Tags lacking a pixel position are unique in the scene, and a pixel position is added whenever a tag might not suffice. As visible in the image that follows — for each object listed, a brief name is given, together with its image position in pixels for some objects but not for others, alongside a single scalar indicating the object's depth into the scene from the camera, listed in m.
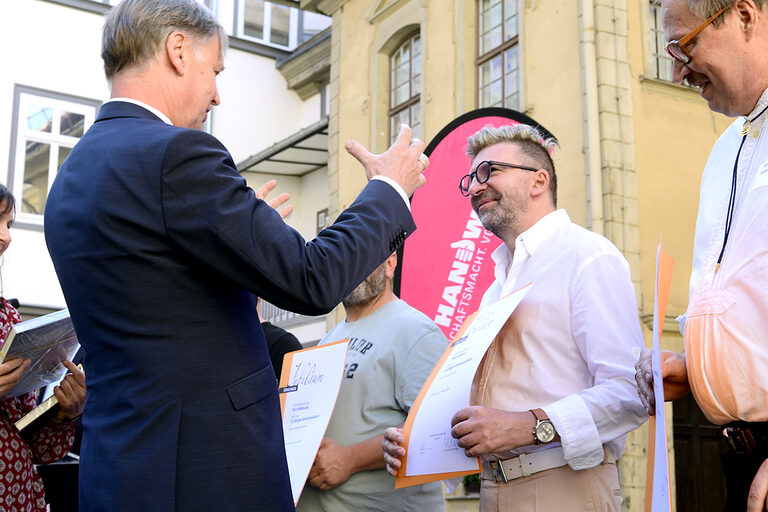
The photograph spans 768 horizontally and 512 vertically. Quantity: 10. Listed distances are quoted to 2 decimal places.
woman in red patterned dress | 3.10
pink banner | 6.70
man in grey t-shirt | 3.36
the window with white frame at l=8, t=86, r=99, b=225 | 15.40
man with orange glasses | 1.92
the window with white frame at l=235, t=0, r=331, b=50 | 19.25
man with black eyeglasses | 2.54
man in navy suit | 1.88
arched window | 14.17
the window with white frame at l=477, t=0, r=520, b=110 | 11.93
